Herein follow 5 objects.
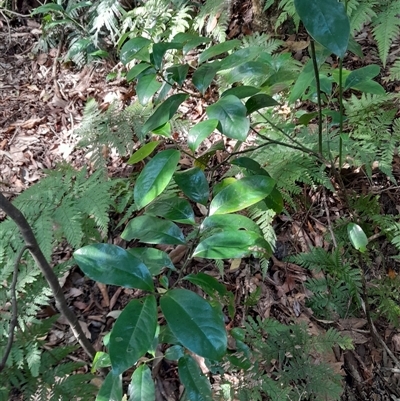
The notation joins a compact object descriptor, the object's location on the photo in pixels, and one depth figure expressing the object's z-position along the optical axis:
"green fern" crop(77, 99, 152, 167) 2.42
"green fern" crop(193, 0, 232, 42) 2.80
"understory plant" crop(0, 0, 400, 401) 0.82
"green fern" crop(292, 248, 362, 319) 1.83
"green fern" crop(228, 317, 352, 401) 1.43
